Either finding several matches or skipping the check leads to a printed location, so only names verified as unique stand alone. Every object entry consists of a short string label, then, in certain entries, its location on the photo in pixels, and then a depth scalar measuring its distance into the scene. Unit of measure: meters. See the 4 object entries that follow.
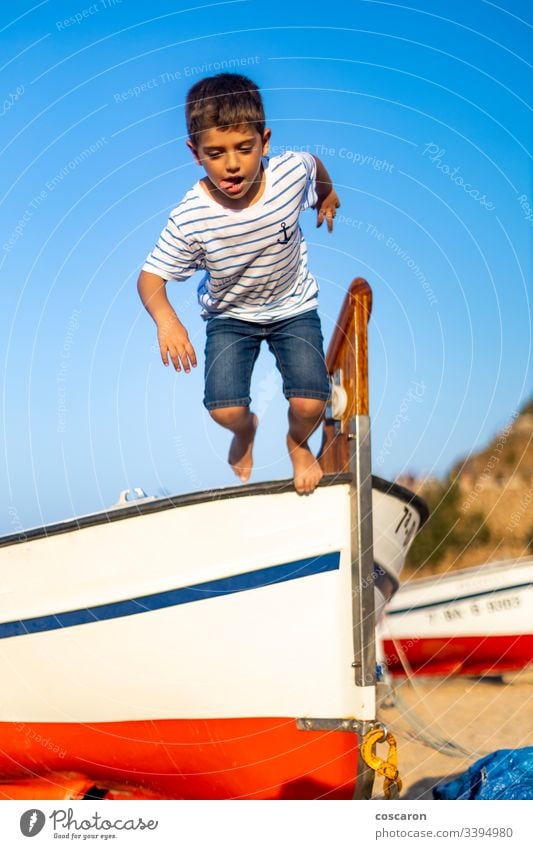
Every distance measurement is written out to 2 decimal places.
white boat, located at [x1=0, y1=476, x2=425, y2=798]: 2.84
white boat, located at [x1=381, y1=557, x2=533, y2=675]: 5.91
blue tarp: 2.81
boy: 2.30
